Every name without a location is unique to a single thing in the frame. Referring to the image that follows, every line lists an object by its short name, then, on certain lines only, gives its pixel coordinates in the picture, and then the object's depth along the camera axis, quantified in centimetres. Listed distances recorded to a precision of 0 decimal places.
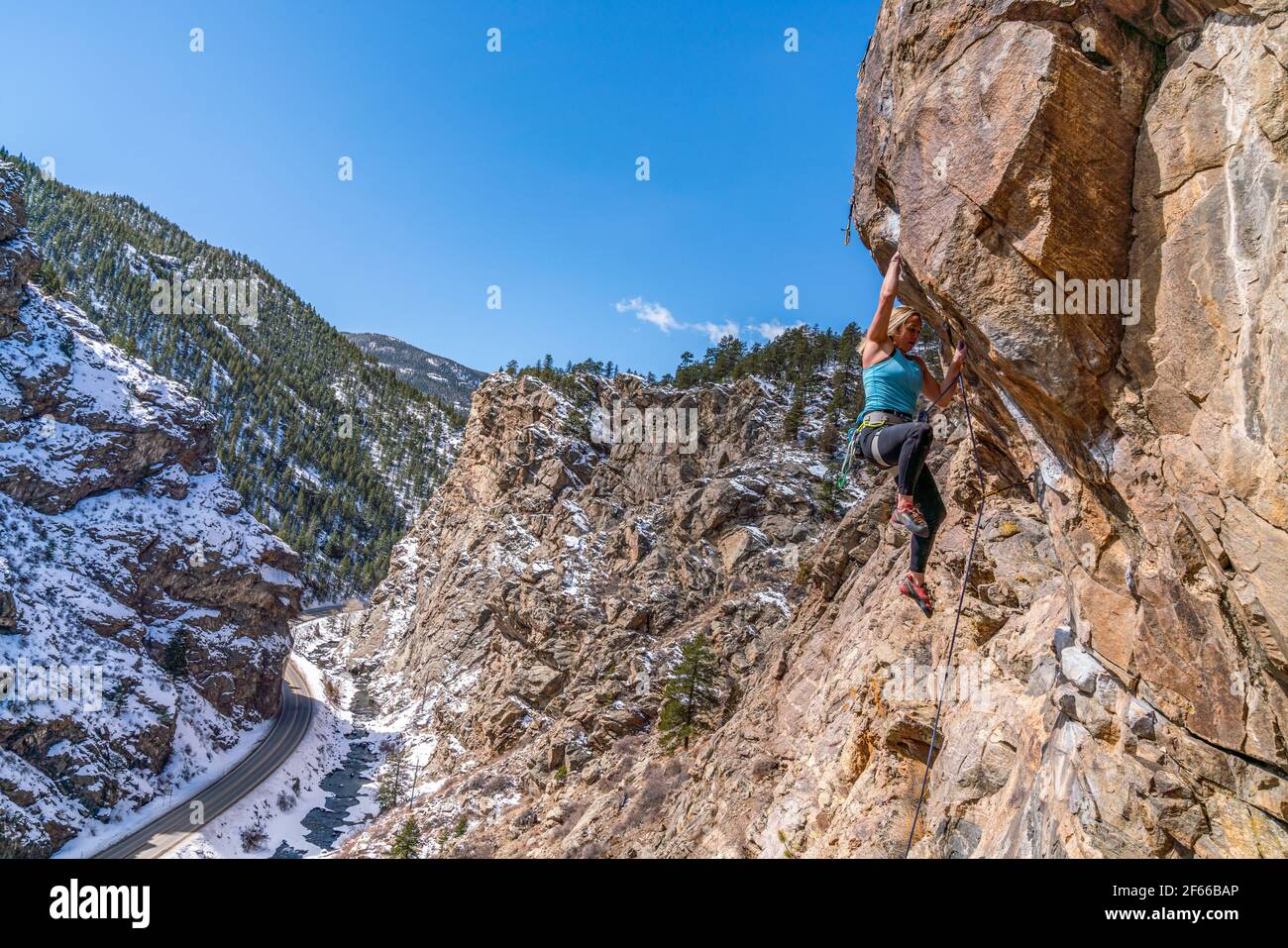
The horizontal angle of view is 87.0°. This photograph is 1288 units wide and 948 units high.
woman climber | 773
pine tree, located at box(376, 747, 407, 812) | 4766
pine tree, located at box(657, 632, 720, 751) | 3238
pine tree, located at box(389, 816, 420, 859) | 3319
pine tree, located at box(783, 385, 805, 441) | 5353
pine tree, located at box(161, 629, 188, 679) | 5600
